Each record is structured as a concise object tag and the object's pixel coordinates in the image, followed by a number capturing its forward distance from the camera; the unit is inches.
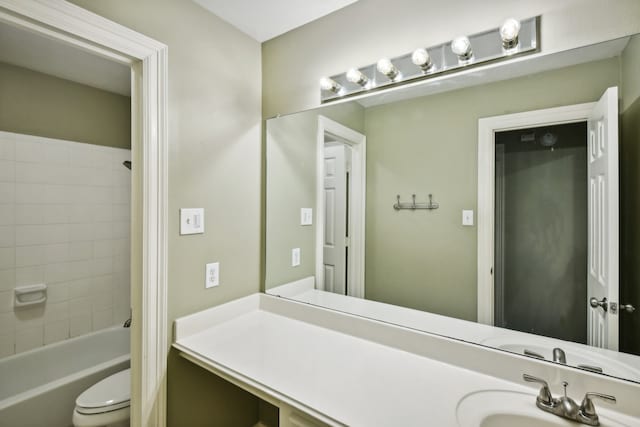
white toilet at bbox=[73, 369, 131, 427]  61.0
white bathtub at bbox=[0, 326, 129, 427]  68.4
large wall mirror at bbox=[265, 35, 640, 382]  36.1
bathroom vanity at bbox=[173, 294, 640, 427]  34.1
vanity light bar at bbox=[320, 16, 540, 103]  40.8
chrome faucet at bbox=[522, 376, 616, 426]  32.7
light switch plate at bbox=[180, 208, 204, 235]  54.2
